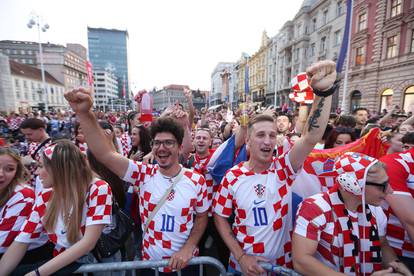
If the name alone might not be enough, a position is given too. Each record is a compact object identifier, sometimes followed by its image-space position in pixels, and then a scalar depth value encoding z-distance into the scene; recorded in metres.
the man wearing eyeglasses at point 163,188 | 1.81
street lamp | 18.03
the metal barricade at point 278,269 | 1.53
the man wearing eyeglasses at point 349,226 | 1.47
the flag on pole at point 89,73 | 13.17
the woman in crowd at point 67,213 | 1.60
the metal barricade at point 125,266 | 1.61
